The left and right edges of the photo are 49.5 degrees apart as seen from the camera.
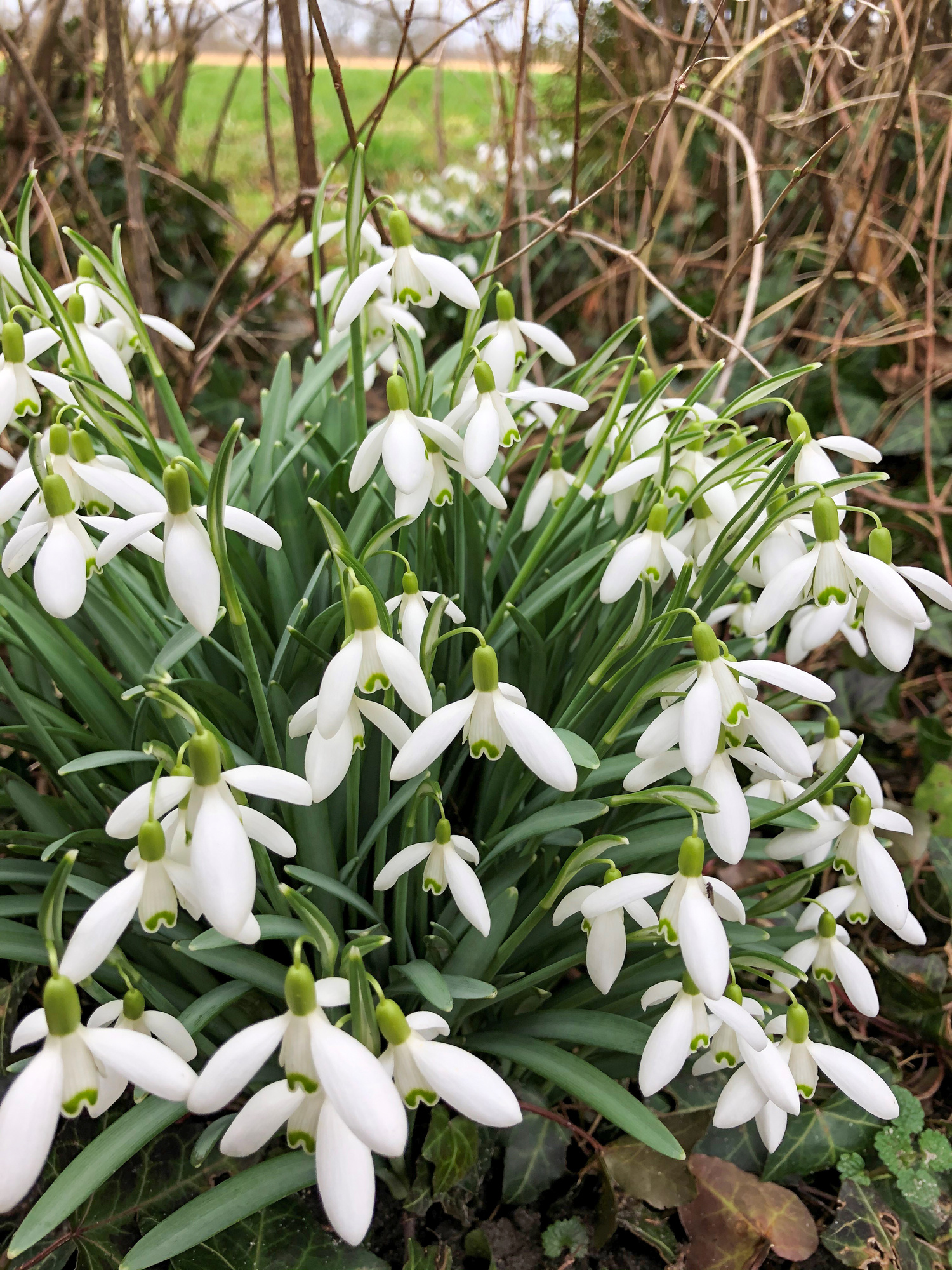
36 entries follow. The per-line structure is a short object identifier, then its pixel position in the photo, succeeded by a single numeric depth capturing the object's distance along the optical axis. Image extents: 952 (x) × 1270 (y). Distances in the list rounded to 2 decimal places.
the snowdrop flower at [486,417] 0.23
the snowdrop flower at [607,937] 0.22
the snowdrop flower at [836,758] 0.26
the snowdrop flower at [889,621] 0.22
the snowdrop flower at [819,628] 0.23
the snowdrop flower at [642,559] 0.25
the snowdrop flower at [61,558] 0.20
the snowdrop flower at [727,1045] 0.24
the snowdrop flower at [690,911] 0.19
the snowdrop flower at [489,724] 0.20
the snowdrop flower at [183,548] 0.19
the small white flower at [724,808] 0.21
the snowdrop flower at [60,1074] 0.15
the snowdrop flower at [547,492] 0.31
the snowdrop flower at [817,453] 0.24
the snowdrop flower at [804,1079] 0.23
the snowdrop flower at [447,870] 0.21
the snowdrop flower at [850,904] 0.26
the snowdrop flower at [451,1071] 0.17
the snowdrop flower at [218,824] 0.17
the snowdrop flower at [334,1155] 0.16
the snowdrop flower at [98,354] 0.27
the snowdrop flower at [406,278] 0.25
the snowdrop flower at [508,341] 0.28
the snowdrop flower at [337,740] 0.20
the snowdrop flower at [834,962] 0.25
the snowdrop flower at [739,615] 0.29
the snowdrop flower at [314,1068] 0.15
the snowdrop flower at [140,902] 0.17
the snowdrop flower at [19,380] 0.23
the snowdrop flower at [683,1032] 0.21
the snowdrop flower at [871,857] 0.24
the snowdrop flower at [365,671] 0.19
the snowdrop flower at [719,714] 0.20
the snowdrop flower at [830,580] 0.22
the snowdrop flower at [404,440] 0.22
